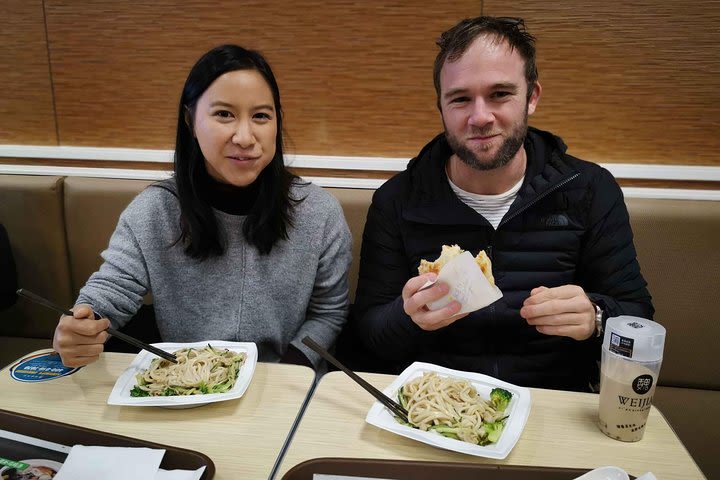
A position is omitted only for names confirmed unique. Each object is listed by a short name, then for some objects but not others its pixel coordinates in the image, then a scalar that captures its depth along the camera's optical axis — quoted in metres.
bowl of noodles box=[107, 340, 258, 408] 1.34
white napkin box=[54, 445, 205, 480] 1.10
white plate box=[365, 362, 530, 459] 1.17
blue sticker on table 1.52
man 1.78
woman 1.81
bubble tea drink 1.18
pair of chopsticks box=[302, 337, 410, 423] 1.29
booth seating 2.27
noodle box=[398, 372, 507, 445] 1.21
